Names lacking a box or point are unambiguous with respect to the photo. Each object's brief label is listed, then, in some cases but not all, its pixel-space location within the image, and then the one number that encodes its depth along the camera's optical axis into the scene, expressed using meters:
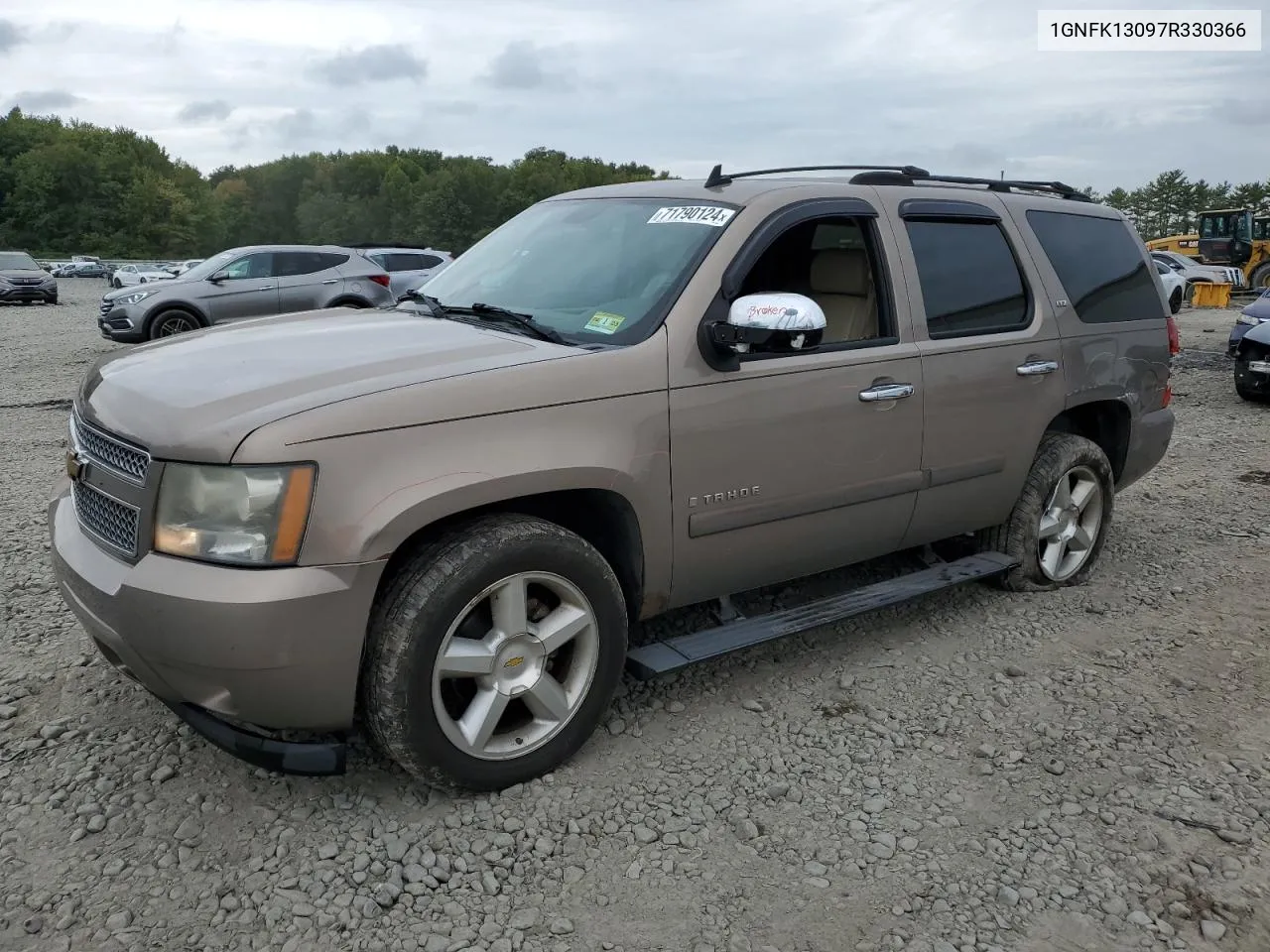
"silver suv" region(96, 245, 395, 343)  14.38
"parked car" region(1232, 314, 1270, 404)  10.47
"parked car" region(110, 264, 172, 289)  38.78
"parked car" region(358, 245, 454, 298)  15.83
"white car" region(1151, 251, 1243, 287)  25.58
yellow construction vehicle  29.22
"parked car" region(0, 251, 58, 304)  27.47
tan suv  2.60
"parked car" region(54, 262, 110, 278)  54.16
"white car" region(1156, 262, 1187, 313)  22.39
